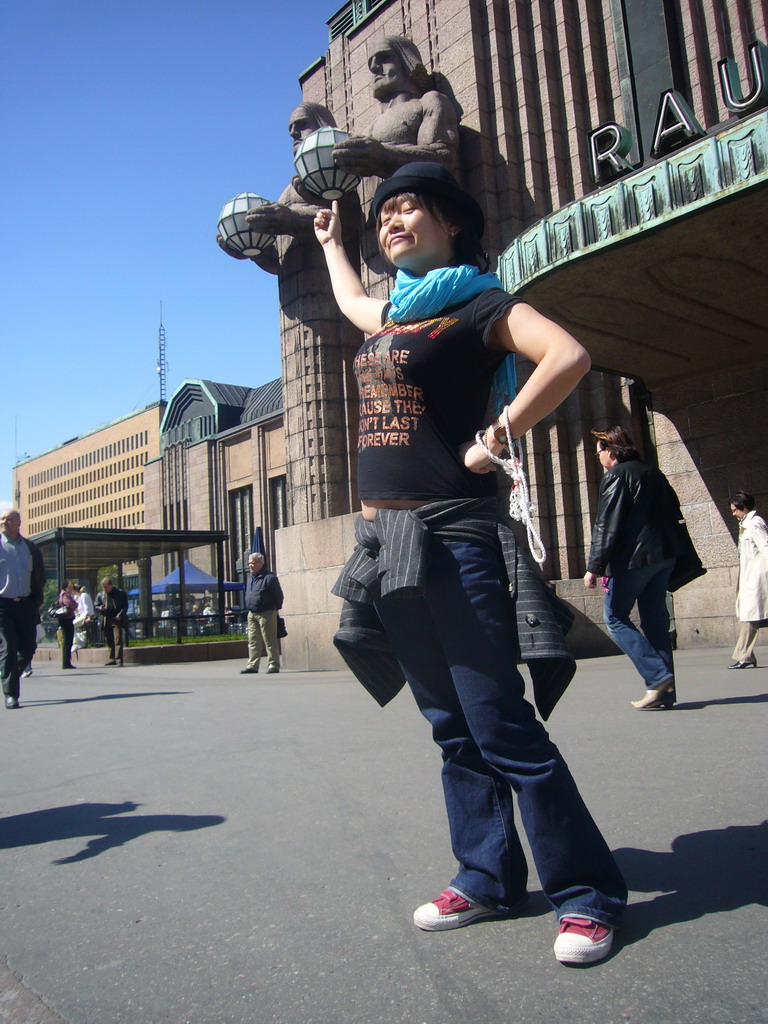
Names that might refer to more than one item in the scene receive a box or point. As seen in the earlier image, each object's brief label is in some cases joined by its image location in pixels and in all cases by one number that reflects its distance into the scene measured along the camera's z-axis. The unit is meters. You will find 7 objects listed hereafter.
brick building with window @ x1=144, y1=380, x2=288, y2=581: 44.56
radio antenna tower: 97.94
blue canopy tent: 30.00
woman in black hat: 2.04
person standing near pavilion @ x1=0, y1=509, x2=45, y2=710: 8.18
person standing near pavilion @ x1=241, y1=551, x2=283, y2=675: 11.91
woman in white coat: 7.77
